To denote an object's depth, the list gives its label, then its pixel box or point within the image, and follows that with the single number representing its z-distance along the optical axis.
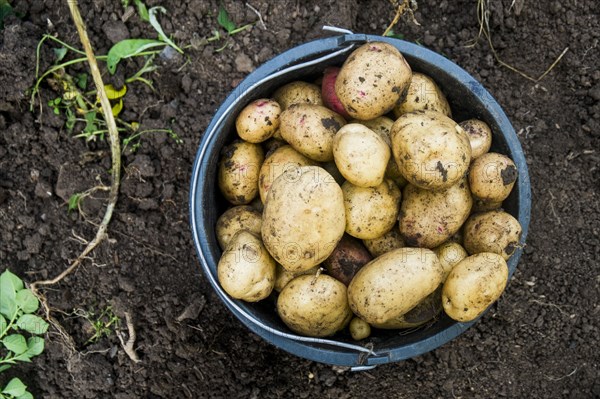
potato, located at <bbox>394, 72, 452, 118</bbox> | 0.93
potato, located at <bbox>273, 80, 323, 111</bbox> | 0.95
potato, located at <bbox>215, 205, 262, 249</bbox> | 0.94
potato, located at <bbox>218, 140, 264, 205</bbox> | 0.94
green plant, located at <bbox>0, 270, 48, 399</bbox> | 1.01
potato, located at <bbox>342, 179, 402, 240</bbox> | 0.90
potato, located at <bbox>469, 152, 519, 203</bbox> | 0.89
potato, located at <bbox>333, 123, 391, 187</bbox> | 0.87
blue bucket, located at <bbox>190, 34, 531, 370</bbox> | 0.91
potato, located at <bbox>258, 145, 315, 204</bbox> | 0.92
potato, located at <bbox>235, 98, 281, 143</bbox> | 0.92
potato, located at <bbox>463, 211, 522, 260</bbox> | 0.89
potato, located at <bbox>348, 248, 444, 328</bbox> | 0.87
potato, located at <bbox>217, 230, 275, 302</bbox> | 0.89
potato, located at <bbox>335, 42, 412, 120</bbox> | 0.88
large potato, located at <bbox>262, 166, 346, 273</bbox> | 0.86
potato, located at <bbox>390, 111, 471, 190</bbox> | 0.86
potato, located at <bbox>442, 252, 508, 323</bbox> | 0.86
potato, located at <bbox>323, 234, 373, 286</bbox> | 0.93
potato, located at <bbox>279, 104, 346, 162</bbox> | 0.90
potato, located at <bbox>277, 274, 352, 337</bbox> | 0.90
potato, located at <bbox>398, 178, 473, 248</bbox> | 0.90
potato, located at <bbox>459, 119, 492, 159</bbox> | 0.93
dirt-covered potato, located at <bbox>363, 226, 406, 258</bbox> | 0.93
